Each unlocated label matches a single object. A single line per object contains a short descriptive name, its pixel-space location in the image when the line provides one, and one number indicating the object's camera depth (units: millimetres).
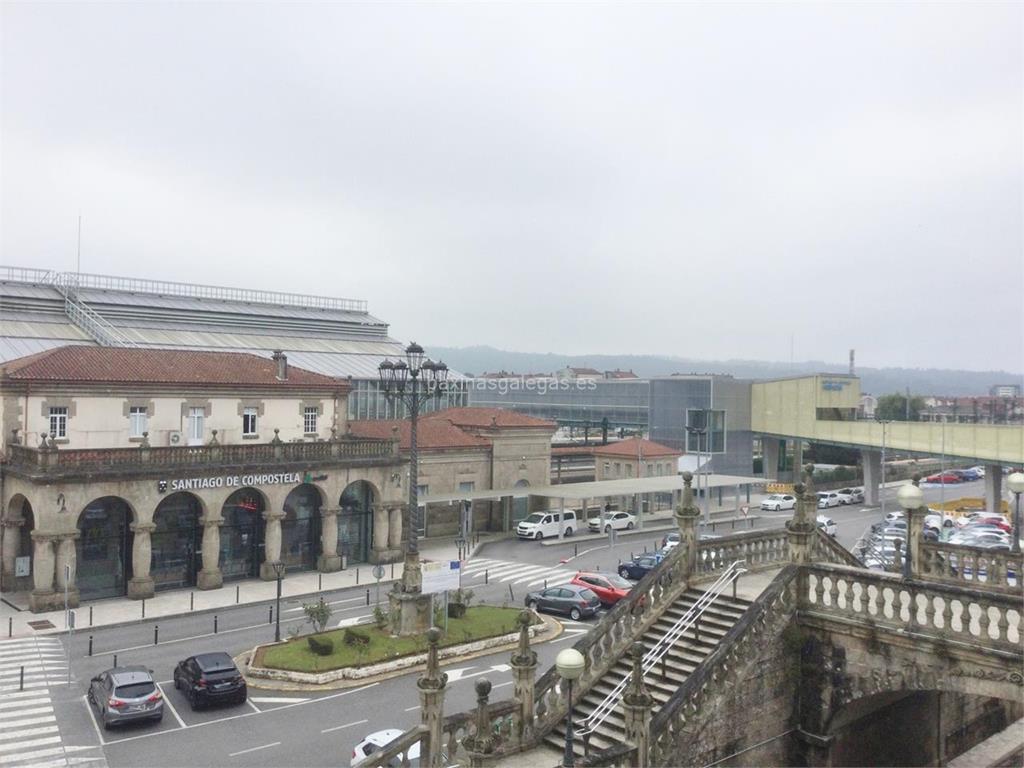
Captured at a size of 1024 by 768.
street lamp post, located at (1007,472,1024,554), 16312
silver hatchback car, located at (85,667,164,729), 19297
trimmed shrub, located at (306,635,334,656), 24047
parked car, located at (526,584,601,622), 29922
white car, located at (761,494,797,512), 61000
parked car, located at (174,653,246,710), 20781
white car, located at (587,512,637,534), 50156
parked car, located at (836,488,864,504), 65438
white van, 48000
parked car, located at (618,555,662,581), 35522
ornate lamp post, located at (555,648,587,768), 10047
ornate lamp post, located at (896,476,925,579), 12875
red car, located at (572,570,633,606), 31150
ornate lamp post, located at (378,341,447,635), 26016
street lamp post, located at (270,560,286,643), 26197
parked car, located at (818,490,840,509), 63438
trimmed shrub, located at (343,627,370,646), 24828
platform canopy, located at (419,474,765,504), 46031
